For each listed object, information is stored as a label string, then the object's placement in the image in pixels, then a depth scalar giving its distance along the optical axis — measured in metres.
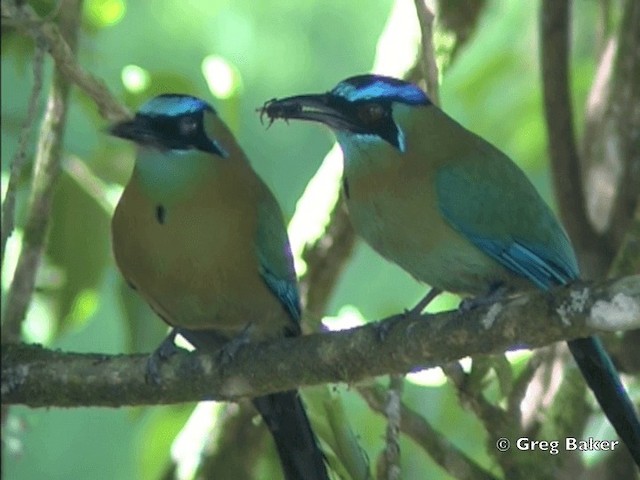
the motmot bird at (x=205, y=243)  5.82
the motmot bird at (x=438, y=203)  5.65
